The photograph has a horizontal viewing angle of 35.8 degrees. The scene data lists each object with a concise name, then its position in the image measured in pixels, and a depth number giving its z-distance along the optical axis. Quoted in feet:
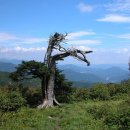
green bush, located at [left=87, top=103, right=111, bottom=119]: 46.33
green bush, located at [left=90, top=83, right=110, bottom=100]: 73.31
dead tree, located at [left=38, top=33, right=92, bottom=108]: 60.49
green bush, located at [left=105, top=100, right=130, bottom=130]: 37.03
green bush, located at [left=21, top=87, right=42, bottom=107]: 63.27
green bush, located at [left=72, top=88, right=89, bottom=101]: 71.46
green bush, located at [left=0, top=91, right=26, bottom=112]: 52.12
